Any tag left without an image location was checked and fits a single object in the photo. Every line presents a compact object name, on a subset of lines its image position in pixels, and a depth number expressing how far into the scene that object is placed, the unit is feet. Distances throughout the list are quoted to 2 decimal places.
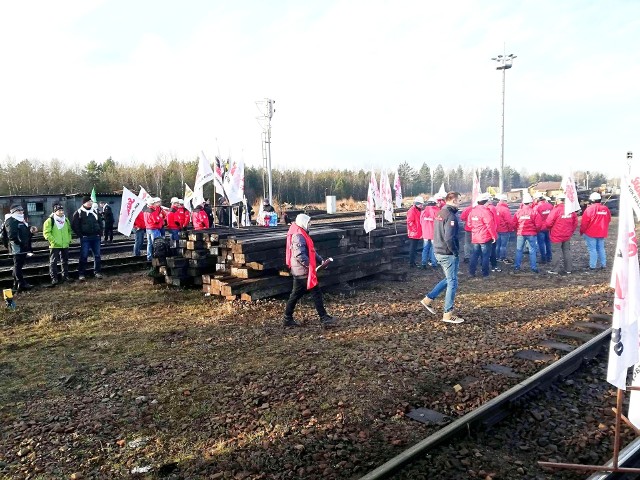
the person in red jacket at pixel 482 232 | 39.91
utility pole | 87.35
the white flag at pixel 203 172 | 52.37
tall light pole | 97.55
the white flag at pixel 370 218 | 41.62
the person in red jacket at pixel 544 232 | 45.37
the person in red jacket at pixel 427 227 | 42.57
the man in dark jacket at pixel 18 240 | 34.96
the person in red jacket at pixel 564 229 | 43.11
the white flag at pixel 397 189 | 86.64
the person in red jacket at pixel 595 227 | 41.86
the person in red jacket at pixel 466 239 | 47.30
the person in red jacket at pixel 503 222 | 46.26
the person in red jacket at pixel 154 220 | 45.47
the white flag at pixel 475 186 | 52.50
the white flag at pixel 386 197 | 52.03
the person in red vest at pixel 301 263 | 25.41
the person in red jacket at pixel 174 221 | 46.55
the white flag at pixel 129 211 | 50.93
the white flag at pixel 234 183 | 51.98
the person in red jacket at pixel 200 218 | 47.01
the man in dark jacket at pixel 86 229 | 39.27
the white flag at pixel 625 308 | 13.03
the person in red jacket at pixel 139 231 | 50.93
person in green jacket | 36.91
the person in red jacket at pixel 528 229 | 44.06
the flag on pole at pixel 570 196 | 41.88
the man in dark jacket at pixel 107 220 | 65.00
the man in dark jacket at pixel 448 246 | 26.76
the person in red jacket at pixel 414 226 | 45.09
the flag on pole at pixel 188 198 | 70.54
